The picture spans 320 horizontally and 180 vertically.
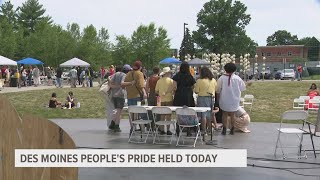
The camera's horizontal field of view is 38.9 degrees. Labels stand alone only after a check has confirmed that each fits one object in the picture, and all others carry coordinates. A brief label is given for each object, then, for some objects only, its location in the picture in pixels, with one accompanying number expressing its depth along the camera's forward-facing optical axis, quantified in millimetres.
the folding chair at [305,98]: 14516
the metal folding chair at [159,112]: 9031
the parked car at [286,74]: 49938
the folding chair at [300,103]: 14784
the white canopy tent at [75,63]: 33319
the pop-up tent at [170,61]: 36931
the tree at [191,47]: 87275
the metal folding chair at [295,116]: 7726
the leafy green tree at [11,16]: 68712
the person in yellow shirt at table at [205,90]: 9938
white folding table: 8814
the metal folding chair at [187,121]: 9125
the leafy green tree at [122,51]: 61438
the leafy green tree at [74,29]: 61250
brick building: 96500
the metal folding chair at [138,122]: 9305
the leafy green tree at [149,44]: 60406
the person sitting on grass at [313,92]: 16152
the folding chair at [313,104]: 14073
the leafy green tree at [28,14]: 78688
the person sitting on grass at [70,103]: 17781
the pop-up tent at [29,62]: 37344
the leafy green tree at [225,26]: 89375
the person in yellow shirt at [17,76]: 32062
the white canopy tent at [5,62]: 26947
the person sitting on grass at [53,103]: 17984
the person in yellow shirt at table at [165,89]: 10078
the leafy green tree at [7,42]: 52469
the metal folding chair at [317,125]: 6982
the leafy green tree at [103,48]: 57969
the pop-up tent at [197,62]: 28525
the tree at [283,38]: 128375
